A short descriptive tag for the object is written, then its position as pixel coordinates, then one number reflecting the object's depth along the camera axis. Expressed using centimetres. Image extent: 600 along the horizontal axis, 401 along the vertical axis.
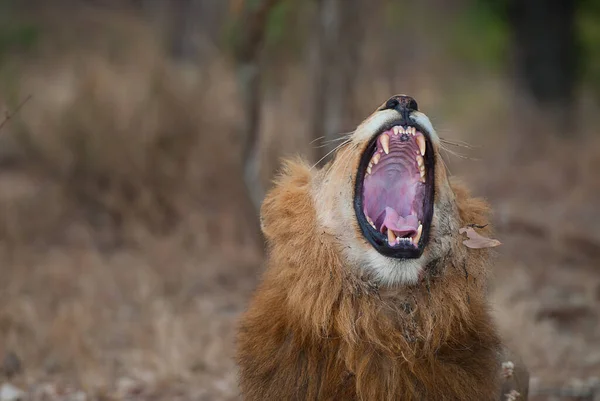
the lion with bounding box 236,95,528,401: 621
